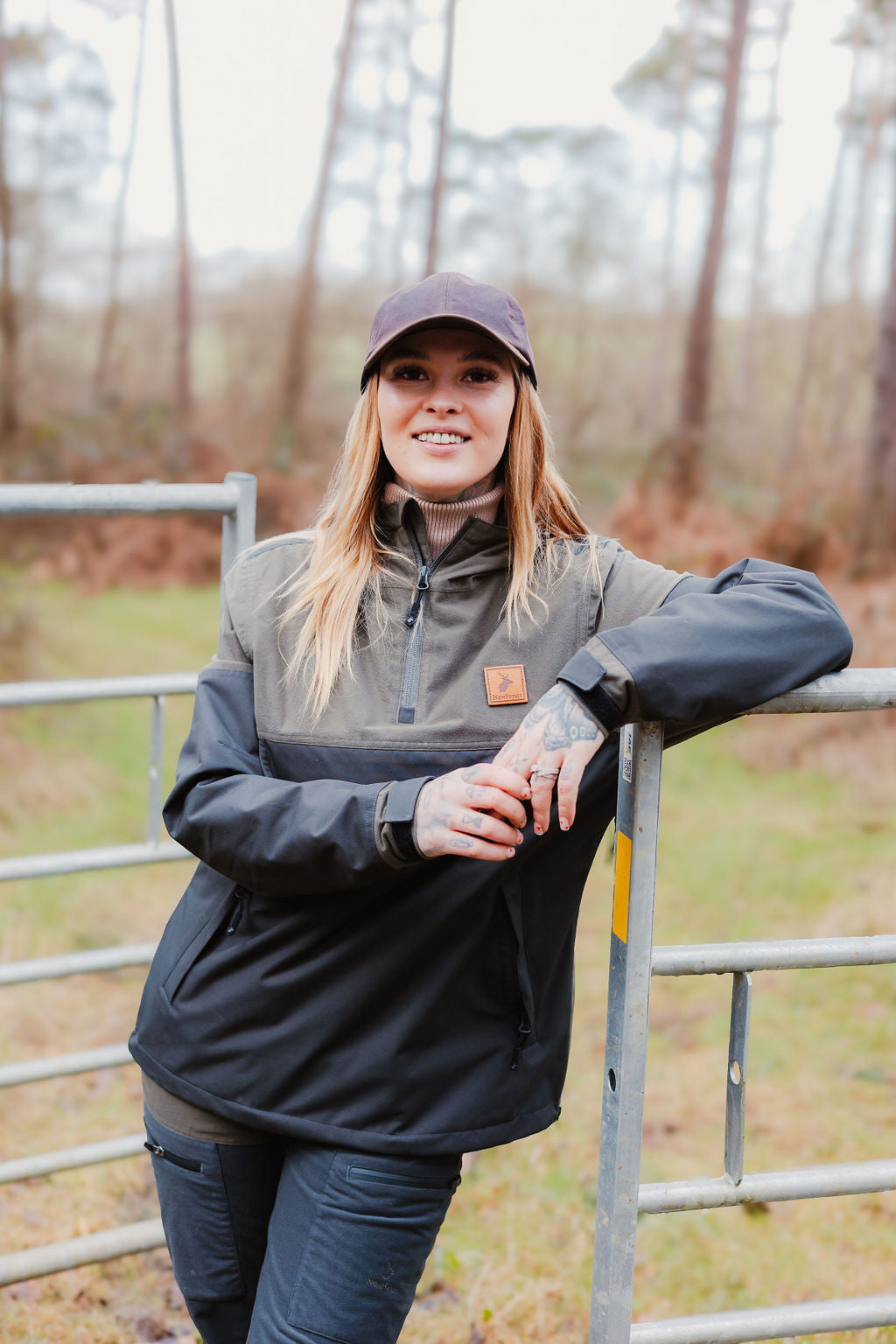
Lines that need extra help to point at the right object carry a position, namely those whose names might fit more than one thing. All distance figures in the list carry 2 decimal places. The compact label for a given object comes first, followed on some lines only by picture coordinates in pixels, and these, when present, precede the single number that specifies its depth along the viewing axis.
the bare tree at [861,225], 16.16
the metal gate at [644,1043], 1.51
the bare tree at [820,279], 15.73
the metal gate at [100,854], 2.23
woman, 1.47
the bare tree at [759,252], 17.12
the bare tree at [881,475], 9.53
